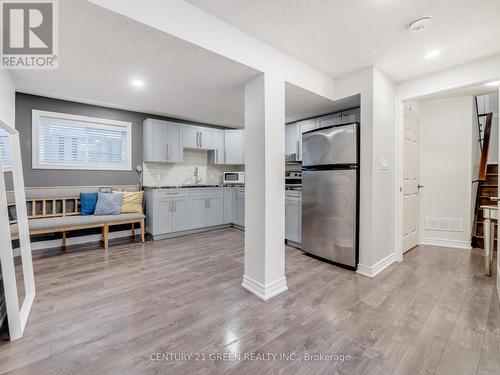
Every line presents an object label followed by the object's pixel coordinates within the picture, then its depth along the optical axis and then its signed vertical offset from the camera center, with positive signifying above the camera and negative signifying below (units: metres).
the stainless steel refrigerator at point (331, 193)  2.67 -0.12
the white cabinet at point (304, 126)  3.99 +1.06
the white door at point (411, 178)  3.28 +0.09
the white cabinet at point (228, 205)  4.87 -0.45
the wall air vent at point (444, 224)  3.55 -0.66
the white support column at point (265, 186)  2.13 -0.02
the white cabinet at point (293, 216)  3.48 -0.50
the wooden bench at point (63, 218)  3.00 -0.48
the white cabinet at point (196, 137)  4.50 +0.98
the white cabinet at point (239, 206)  4.68 -0.46
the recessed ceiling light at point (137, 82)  2.56 +1.20
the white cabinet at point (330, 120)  3.60 +1.07
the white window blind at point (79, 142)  3.34 +0.69
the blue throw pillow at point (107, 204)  3.55 -0.31
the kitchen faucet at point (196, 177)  5.00 +0.17
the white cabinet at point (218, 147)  4.96 +0.82
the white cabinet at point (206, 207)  4.39 -0.45
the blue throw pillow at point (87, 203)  3.53 -0.29
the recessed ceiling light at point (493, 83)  2.40 +1.09
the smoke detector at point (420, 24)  1.79 +1.31
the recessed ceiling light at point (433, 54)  2.27 +1.34
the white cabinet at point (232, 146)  5.10 +0.87
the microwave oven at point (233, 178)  4.96 +0.15
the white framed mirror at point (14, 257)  1.54 -0.56
